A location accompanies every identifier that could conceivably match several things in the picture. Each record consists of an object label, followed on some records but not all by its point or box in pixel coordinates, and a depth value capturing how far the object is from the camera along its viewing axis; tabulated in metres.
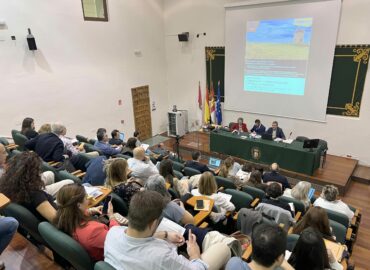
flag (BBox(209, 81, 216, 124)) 8.83
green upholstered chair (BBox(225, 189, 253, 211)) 3.76
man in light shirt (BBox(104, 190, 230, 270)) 1.52
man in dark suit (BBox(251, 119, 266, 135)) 7.65
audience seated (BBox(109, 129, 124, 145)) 5.98
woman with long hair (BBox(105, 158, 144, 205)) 2.97
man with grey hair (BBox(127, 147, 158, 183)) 3.87
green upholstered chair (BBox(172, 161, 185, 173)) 5.03
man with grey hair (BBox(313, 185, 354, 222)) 3.78
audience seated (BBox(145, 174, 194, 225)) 2.53
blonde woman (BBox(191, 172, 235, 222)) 3.44
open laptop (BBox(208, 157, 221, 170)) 5.73
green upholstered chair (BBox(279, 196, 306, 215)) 3.84
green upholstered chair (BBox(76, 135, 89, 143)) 6.34
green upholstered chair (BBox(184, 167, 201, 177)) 4.61
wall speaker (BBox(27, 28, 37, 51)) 6.16
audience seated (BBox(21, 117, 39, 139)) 4.93
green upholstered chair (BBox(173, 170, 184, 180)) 4.52
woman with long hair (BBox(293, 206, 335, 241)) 2.63
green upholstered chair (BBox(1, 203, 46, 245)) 2.21
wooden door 9.22
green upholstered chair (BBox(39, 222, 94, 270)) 1.84
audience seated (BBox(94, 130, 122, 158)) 5.26
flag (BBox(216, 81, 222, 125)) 8.89
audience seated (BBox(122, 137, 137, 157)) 5.16
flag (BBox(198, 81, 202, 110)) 9.23
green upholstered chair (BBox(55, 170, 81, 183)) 3.40
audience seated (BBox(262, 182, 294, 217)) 3.46
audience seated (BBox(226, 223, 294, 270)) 1.55
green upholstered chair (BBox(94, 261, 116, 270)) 1.64
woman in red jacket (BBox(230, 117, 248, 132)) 7.97
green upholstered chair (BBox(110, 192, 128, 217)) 2.85
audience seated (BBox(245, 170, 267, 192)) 4.46
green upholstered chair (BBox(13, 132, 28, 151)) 4.97
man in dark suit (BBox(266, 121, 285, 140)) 7.30
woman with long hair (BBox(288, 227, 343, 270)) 1.93
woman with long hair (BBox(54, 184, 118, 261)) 1.92
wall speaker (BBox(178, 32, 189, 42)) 9.27
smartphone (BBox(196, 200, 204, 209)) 3.11
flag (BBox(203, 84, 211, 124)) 8.88
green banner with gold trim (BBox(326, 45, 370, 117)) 6.66
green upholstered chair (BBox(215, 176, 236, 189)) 4.34
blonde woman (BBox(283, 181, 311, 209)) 3.98
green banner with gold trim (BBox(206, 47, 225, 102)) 8.92
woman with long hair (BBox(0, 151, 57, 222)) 2.24
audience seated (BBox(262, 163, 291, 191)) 4.91
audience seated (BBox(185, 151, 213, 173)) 4.83
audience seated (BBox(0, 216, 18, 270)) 1.88
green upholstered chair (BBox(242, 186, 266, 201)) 4.08
